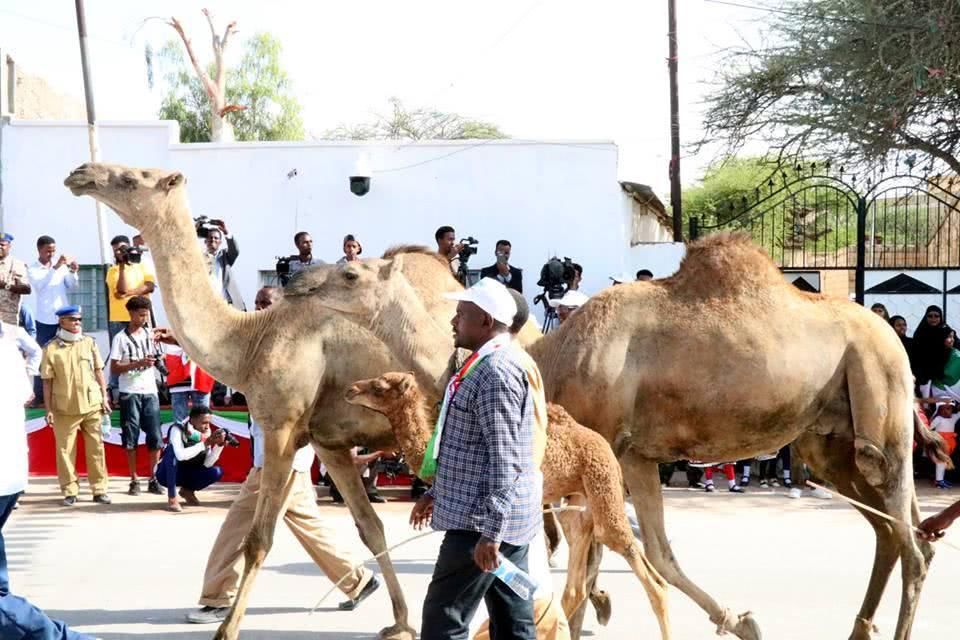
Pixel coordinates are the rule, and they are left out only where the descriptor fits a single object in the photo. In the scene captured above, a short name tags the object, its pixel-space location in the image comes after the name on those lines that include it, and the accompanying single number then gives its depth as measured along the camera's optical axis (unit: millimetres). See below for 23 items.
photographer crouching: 12641
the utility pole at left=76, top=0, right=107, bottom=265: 19859
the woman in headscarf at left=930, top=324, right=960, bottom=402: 14586
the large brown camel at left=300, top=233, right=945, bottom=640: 7164
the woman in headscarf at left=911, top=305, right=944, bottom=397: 14648
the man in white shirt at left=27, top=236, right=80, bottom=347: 15406
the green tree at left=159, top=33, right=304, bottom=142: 47750
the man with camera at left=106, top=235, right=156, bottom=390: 15000
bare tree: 26812
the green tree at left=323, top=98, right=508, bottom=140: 46031
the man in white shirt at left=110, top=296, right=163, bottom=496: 13281
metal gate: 16516
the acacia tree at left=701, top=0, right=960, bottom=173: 18203
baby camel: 6258
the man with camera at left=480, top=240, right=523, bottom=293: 16516
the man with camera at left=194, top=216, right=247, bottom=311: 13125
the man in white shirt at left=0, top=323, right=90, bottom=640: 5676
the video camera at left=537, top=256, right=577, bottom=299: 16781
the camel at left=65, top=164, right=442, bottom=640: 7285
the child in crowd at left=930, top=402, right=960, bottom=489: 14094
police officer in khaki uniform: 12828
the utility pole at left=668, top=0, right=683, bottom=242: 24219
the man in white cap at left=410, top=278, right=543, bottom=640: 4855
